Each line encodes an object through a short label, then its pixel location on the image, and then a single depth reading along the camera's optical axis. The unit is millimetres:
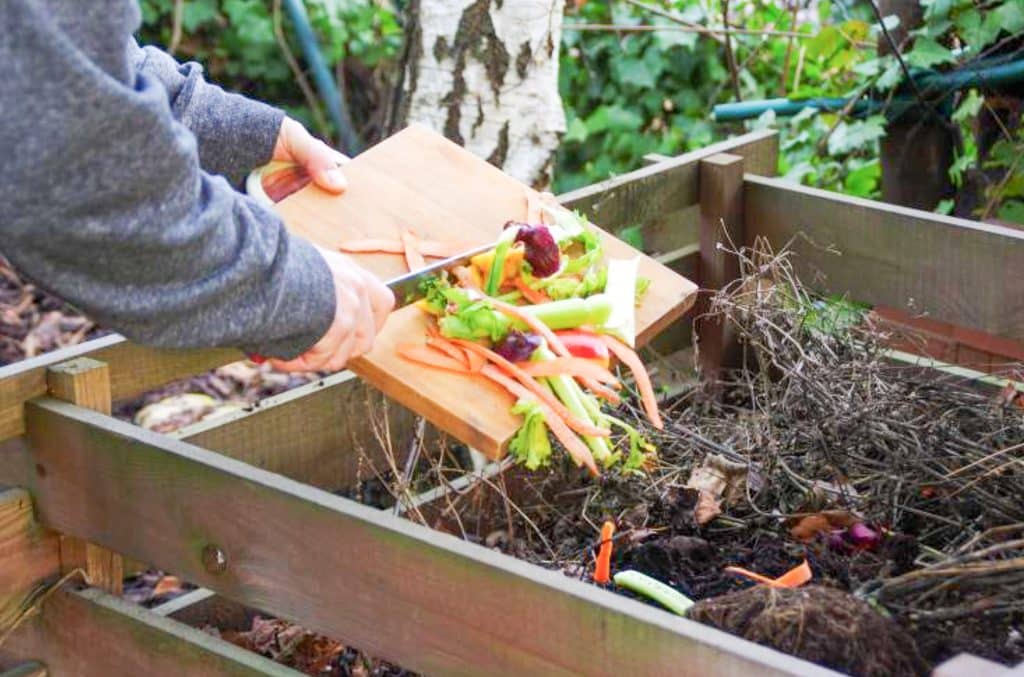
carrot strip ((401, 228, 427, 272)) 2604
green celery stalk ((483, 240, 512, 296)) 2555
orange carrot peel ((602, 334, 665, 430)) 2417
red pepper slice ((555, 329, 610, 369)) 2459
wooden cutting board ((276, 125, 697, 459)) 2336
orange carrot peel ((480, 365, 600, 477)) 2271
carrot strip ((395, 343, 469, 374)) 2377
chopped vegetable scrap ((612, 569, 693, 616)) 2369
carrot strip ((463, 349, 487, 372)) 2369
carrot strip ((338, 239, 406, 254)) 2611
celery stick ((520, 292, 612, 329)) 2480
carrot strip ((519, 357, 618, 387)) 2375
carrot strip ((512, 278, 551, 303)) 2568
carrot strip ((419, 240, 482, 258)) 2660
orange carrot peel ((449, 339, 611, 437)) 2311
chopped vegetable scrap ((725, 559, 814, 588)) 2298
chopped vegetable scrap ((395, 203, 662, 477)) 2328
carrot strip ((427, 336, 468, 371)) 2391
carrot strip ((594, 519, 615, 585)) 2549
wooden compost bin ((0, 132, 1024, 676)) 1937
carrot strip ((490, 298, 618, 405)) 2385
